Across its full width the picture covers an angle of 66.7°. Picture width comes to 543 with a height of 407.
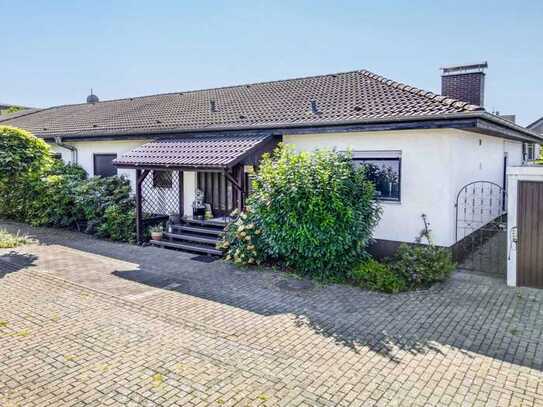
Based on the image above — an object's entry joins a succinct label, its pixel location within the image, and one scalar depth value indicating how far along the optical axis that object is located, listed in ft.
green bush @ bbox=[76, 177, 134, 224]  47.24
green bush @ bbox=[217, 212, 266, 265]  33.09
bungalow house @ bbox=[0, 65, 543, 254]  31.76
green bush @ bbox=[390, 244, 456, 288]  28.73
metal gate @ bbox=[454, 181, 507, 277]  33.91
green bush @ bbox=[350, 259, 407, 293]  27.89
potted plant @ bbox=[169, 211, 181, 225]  43.73
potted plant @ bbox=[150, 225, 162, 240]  42.09
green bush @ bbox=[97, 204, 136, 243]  44.19
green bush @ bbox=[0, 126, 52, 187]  40.57
